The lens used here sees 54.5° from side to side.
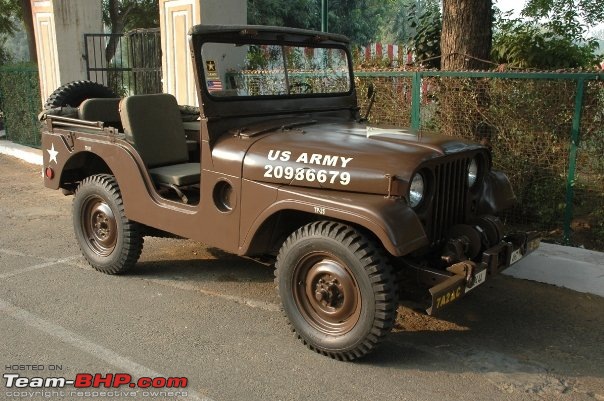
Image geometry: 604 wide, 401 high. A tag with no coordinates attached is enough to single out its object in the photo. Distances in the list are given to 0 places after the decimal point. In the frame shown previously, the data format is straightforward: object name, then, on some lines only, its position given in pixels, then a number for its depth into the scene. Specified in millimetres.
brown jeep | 3244
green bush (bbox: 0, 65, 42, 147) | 10828
